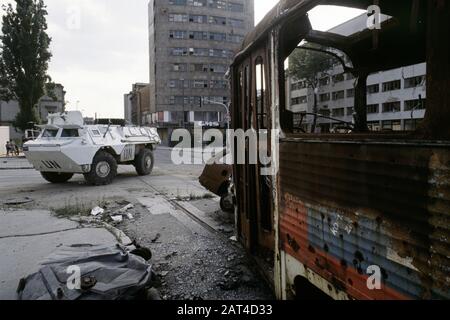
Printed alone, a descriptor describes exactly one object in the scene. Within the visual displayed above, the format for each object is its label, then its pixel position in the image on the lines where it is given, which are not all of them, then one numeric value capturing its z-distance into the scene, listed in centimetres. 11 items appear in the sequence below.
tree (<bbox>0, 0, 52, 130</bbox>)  2920
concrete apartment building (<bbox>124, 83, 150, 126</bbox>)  6639
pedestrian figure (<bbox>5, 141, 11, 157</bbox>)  2833
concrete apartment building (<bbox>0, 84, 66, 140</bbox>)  5091
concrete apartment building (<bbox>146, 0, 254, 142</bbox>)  5416
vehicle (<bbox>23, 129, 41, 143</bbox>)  1269
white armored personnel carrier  1070
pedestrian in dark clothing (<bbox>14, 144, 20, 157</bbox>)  2904
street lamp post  5416
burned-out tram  160
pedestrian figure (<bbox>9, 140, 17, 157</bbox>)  2877
